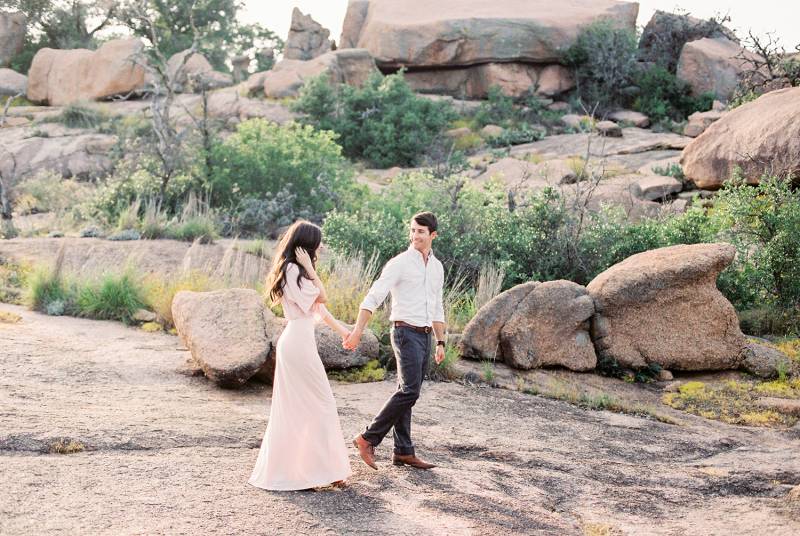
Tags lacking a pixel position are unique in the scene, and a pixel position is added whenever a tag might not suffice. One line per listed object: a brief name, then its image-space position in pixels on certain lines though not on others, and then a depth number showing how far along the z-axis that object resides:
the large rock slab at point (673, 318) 10.10
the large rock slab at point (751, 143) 14.49
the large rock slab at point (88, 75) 29.52
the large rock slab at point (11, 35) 34.12
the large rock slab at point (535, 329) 9.79
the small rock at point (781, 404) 8.70
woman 5.34
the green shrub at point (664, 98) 26.70
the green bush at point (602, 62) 28.05
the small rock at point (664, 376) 10.02
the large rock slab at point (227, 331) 7.96
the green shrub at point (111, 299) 10.82
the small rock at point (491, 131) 25.67
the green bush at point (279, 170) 17.19
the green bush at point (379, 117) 24.73
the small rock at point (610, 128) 24.05
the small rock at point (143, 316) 10.68
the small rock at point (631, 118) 26.31
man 5.87
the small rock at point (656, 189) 17.58
